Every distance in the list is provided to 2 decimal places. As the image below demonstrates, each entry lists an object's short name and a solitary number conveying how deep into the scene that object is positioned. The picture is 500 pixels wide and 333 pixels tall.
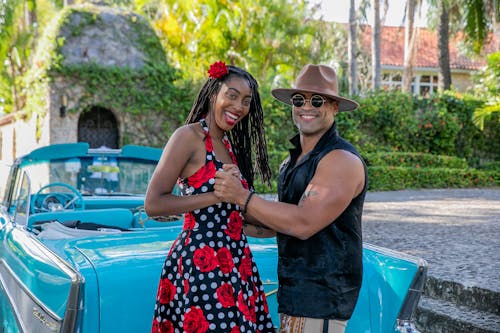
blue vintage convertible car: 2.43
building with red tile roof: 36.59
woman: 2.20
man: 2.12
